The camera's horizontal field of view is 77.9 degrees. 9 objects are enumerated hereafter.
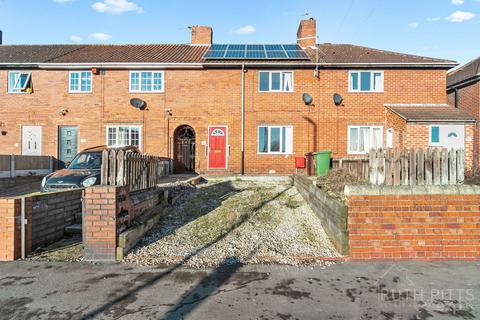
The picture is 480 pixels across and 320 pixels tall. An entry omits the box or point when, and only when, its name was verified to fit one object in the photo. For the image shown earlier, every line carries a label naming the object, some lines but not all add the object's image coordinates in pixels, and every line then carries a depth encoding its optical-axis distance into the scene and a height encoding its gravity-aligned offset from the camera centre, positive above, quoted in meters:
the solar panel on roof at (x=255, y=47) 17.73 +6.90
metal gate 15.90 +0.42
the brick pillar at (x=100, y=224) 4.75 -1.04
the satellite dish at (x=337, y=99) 15.21 +3.16
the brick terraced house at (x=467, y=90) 15.41 +4.13
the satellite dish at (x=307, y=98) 15.20 +3.18
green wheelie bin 11.72 -0.02
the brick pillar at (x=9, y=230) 4.76 -1.16
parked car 7.30 -0.41
